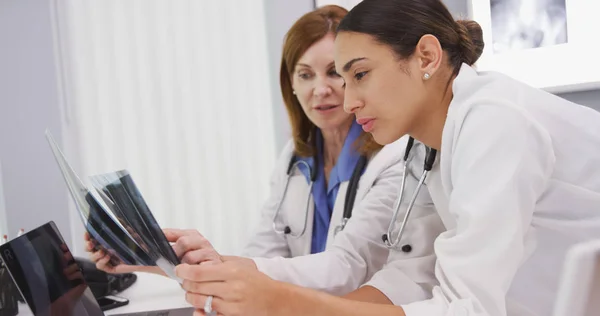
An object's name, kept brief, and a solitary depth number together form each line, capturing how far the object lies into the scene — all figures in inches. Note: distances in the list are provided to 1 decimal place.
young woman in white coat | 29.0
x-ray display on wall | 82.4
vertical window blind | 110.5
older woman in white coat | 45.8
